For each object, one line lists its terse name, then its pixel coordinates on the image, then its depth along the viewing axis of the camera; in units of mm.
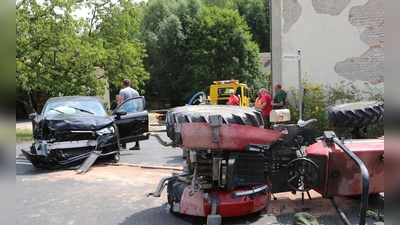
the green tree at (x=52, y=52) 17375
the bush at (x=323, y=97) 11508
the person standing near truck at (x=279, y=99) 10602
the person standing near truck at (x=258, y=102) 11188
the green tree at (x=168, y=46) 44625
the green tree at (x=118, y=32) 26531
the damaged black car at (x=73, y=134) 8641
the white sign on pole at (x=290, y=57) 8992
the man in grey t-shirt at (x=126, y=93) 11305
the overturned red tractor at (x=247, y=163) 4625
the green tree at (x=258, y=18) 57888
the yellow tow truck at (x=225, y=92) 22141
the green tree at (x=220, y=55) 42594
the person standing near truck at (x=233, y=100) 13812
